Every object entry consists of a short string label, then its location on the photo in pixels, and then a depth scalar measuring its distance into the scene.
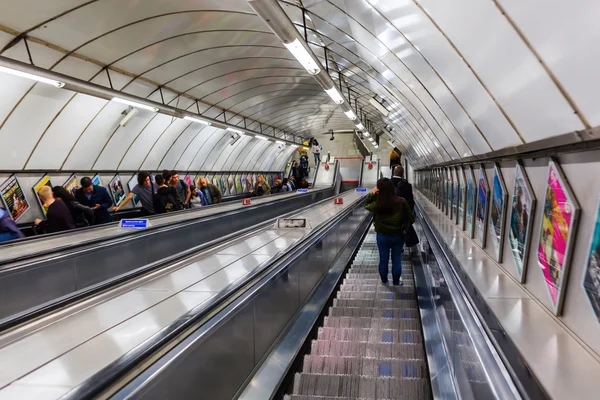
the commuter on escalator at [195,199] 11.84
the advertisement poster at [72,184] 12.97
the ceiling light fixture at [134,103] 9.82
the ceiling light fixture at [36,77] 6.66
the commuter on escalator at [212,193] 13.41
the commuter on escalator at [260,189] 21.03
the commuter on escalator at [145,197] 9.08
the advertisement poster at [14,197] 10.70
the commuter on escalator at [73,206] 6.85
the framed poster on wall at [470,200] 6.64
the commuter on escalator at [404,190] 8.12
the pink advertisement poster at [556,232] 2.75
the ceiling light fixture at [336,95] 10.55
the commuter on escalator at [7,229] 5.75
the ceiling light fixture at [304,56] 6.90
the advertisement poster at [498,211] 4.56
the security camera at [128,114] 13.59
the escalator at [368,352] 3.46
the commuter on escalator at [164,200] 9.21
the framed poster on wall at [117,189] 15.15
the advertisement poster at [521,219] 3.62
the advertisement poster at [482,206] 5.53
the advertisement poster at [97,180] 14.23
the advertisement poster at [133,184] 15.84
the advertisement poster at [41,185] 11.67
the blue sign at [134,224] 6.51
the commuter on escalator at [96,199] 8.88
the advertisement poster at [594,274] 2.31
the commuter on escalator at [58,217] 6.50
